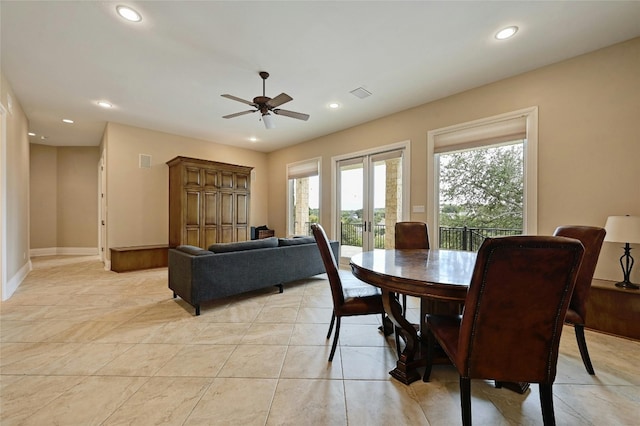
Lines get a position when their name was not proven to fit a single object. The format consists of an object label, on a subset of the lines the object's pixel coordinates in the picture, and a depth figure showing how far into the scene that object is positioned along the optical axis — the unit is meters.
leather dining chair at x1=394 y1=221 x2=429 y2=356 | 3.11
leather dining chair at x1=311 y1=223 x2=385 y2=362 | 2.07
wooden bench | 4.82
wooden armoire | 5.19
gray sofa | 2.95
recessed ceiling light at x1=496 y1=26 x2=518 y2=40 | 2.42
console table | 2.32
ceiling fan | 2.98
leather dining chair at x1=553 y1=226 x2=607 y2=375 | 1.86
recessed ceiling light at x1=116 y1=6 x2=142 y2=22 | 2.19
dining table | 1.44
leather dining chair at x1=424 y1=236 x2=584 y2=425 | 1.11
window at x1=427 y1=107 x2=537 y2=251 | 3.18
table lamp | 2.26
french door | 4.63
